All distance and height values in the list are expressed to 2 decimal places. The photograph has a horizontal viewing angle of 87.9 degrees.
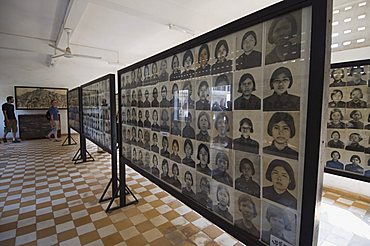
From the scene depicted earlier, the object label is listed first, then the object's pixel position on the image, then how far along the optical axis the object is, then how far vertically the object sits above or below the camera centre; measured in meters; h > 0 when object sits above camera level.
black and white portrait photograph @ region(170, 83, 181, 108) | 1.37 +0.08
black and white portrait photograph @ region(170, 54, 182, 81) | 1.33 +0.29
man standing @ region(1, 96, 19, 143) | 6.47 -0.36
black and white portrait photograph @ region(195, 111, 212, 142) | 1.12 -0.10
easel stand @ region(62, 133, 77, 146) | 6.27 -1.17
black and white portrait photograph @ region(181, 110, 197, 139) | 1.23 -0.11
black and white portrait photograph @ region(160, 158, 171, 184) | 1.52 -0.51
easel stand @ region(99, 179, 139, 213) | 2.31 -1.17
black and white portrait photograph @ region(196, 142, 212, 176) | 1.13 -0.31
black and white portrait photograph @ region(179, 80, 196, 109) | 1.23 +0.08
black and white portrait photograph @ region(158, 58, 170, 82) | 1.47 +0.30
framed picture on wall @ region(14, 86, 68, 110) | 7.21 +0.42
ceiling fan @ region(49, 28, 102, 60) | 3.82 +1.41
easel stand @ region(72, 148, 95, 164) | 4.33 -1.17
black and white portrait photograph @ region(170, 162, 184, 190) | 1.38 -0.50
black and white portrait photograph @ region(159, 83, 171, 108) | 1.48 +0.09
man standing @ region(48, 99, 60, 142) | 6.94 -0.41
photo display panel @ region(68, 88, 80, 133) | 4.51 -0.03
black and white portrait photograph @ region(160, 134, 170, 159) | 1.52 -0.31
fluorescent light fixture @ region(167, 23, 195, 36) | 3.56 +1.53
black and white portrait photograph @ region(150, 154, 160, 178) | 1.67 -0.52
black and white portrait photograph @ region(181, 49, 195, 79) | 1.21 +0.28
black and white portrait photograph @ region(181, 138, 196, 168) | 1.25 -0.29
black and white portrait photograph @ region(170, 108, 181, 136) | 1.38 -0.11
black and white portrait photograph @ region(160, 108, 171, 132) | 1.48 -0.09
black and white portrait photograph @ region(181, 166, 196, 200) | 1.26 -0.50
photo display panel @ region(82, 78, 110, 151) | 2.49 -0.08
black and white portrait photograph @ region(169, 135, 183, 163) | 1.37 -0.30
